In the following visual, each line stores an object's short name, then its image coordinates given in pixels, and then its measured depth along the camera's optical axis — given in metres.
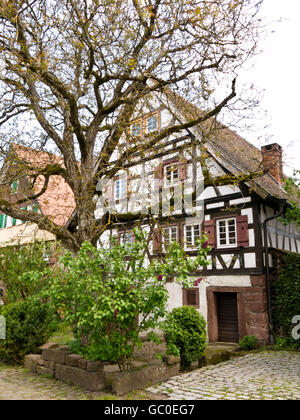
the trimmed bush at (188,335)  7.64
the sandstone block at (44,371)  6.99
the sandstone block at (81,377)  5.86
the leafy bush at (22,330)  7.94
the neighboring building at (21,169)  8.31
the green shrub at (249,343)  10.68
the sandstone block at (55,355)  6.78
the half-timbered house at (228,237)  11.15
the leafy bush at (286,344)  10.44
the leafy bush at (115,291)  5.54
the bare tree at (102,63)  7.03
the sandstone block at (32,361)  7.41
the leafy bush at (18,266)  10.41
